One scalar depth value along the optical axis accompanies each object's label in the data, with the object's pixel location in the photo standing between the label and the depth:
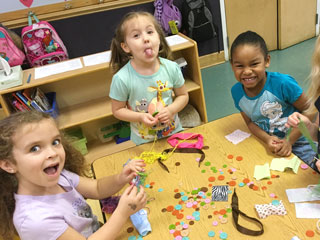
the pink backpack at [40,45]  3.03
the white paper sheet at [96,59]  2.67
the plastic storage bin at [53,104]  2.61
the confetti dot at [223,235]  1.00
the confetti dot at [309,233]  0.95
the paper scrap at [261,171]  1.21
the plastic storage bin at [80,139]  2.84
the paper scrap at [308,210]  1.01
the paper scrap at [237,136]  1.46
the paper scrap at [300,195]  1.07
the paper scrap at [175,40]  2.76
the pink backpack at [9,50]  2.78
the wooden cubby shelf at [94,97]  2.71
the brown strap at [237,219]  0.99
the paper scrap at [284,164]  1.22
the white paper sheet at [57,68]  2.60
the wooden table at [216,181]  1.02
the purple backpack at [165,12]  3.72
